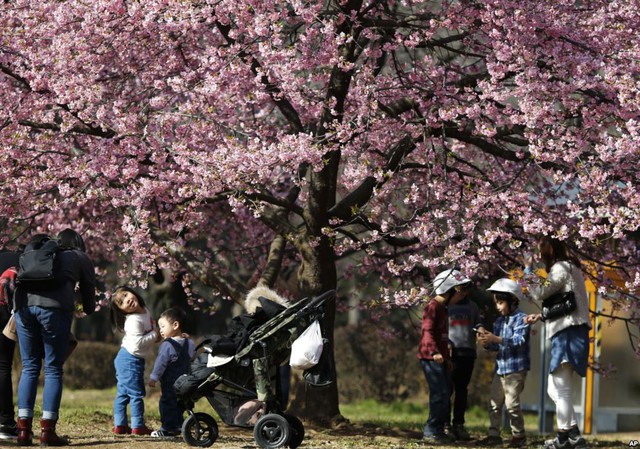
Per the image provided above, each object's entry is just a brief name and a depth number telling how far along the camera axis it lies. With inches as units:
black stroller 623.5
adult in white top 679.1
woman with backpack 626.2
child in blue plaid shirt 786.8
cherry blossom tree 733.9
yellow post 1102.4
